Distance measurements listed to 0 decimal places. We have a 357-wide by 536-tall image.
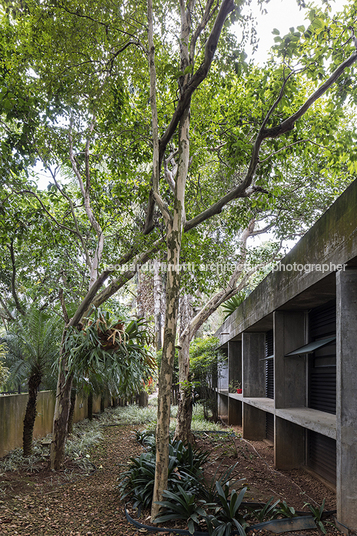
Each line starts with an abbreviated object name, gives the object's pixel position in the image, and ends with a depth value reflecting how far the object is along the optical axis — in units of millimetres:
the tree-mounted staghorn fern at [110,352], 6715
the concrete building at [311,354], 3912
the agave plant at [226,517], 4039
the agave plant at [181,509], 4398
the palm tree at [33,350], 7387
